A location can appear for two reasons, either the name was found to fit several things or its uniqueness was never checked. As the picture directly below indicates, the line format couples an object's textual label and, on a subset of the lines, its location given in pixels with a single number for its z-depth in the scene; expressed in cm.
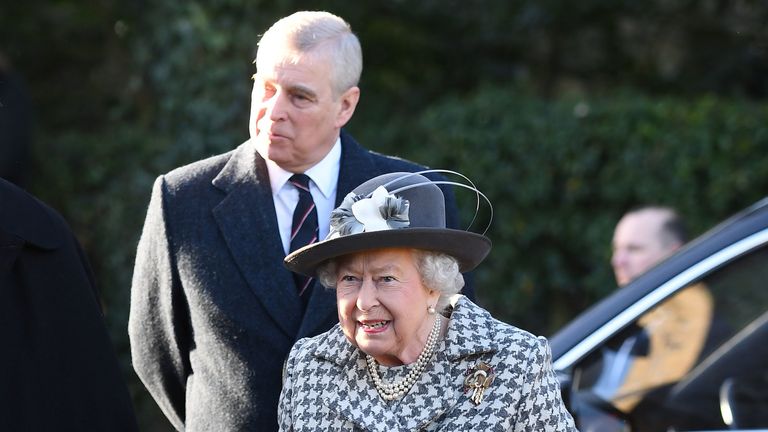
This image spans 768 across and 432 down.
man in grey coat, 689
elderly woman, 595
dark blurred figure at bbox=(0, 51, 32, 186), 1416
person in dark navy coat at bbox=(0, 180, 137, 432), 615
